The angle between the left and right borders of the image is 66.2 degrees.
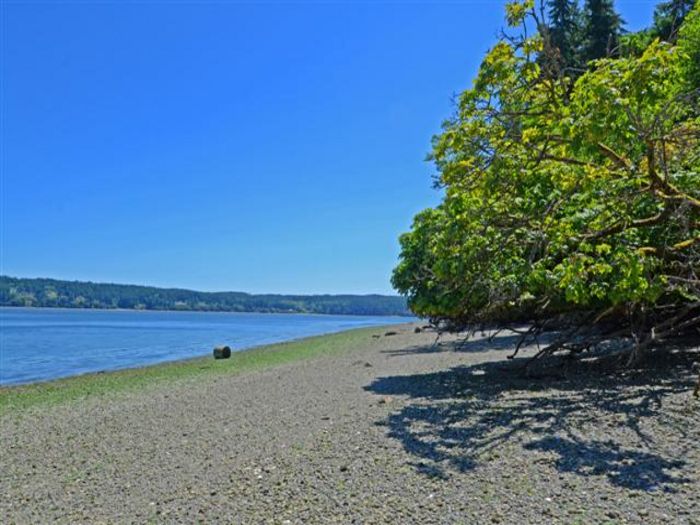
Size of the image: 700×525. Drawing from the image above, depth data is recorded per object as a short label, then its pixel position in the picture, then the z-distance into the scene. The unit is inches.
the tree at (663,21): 796.8
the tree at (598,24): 1194.0
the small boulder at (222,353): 1179.9
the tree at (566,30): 1138.0
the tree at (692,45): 418.8
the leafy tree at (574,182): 254.1
